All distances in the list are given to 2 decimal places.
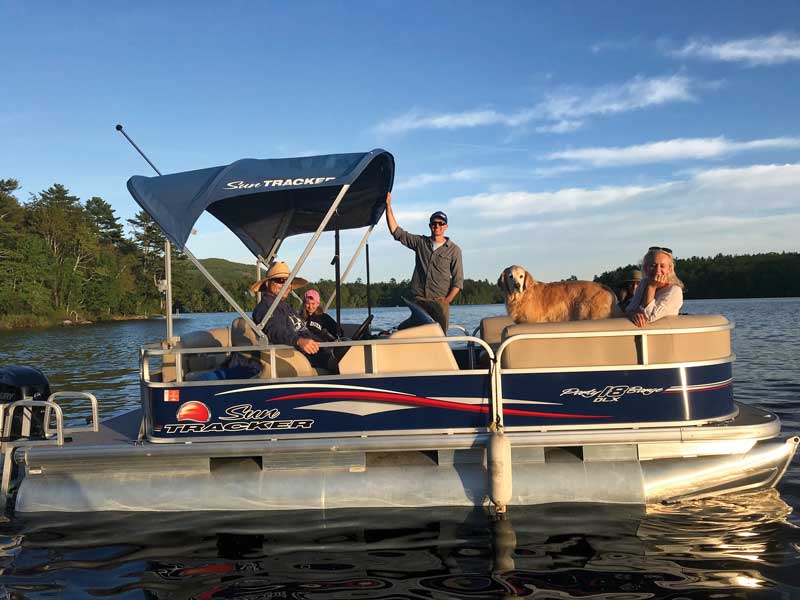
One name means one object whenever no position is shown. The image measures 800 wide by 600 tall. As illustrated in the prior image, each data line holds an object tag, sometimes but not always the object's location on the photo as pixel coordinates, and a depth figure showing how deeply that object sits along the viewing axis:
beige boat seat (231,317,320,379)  5.05
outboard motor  5.27
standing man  6.25
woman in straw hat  4.88
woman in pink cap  6.37
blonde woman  4.73
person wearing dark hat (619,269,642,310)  6.13
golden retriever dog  5.61
